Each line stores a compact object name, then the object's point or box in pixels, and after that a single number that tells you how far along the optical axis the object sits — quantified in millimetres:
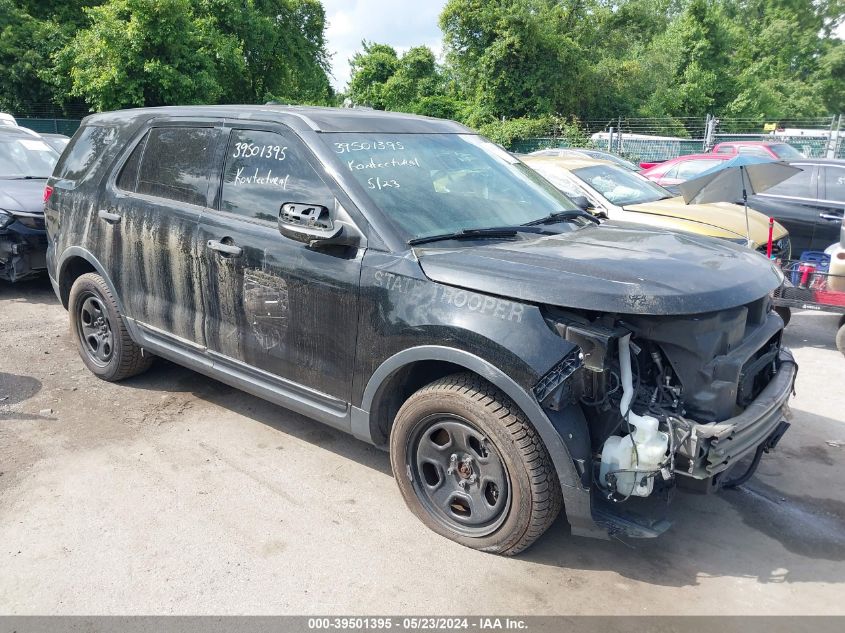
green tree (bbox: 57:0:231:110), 18312
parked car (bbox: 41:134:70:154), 9684
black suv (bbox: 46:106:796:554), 2713
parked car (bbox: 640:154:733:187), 11836
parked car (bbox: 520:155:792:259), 6992
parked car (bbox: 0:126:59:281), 6902
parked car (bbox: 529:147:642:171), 10535
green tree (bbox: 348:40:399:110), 36969
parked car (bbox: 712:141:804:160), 15637
